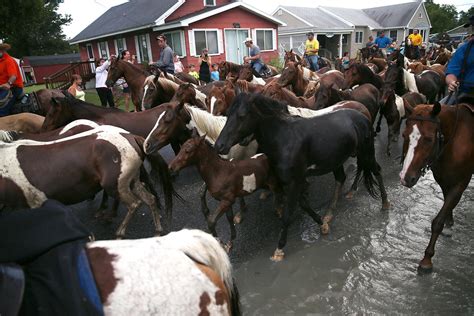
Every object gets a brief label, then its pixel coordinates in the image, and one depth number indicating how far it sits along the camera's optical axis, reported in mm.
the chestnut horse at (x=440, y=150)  3373
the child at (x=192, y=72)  15430
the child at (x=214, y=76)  14800
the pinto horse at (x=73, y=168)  3799
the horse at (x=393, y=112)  8250
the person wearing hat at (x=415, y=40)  20562
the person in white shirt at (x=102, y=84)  11523
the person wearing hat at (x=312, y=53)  16219
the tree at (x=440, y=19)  70500
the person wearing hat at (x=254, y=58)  13164
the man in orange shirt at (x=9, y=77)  7453
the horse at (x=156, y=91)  7570
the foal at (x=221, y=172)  4055
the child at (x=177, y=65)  14558
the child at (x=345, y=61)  22266
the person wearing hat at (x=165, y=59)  10470
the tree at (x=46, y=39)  56375
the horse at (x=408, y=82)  8555
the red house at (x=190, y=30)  21656
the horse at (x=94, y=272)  1464
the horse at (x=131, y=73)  8484
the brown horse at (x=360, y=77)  9008
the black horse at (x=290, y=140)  4176
